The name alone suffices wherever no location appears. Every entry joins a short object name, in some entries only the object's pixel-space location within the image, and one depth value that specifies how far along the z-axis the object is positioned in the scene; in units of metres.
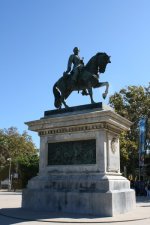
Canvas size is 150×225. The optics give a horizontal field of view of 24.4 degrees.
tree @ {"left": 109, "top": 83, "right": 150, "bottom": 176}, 40.75
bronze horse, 16.55
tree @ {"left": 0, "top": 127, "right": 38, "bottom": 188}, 68.31
